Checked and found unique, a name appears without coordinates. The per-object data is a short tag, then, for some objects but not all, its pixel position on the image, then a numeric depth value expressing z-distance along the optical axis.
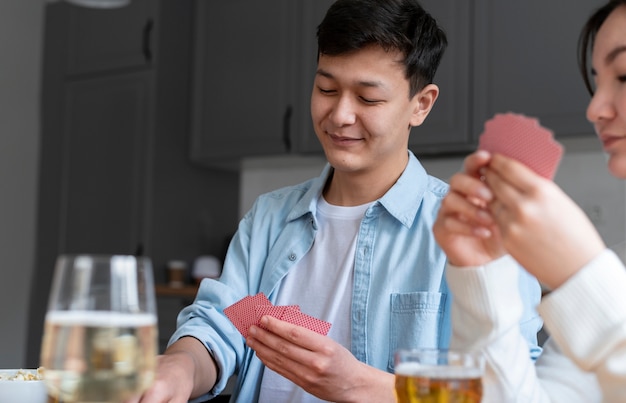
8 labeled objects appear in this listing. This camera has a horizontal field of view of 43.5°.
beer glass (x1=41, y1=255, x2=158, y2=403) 0.63
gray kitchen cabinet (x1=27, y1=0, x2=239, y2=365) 3.87
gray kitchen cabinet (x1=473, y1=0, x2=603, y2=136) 2.92
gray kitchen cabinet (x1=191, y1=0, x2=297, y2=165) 3.63
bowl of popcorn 0.92
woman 0.70
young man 1.49
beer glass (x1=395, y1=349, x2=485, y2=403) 0.68
